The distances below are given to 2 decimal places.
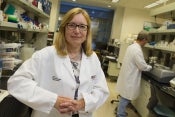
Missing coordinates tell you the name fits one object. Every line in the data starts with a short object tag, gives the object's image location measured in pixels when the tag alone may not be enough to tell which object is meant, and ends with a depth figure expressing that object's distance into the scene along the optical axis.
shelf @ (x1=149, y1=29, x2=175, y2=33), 3.51
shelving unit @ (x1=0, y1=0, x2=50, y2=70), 2.69
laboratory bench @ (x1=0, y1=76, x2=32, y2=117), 1.27
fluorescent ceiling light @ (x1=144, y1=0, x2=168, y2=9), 6.53
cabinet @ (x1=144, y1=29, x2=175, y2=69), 3.81
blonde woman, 1.22
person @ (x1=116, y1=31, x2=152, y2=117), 3.57
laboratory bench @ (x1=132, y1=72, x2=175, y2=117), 2.79
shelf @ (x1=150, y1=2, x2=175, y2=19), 3.65
